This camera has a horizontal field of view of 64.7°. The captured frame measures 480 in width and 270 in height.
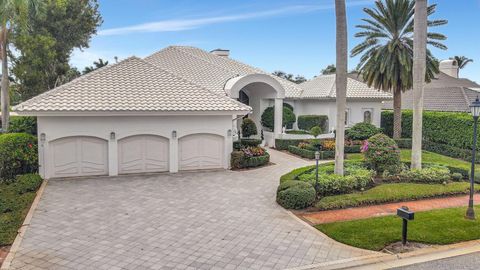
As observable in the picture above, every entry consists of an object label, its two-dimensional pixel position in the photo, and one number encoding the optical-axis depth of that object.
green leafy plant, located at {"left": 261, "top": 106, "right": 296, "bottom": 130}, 28.39
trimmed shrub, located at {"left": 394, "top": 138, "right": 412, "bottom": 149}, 28.03
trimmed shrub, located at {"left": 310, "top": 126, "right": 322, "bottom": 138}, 26.63
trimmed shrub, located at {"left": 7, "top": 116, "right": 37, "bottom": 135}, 20.59
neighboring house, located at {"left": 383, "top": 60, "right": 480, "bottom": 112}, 31.90
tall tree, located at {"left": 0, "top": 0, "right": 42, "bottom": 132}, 20.97
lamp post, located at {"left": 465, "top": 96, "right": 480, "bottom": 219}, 11.66
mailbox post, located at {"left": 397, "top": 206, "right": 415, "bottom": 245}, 9.62
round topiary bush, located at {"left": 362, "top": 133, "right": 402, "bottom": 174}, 16.94
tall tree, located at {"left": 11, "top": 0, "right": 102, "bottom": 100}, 31.39
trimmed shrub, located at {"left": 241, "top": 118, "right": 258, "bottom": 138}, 24.88
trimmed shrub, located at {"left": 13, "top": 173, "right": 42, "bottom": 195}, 14.83
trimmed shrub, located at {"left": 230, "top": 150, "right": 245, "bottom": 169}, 20.22
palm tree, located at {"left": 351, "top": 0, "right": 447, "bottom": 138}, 26.30
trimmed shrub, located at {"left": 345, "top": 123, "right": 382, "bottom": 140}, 27.00
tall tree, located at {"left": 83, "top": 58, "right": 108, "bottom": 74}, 45.62
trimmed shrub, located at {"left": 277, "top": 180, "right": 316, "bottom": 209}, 13.16
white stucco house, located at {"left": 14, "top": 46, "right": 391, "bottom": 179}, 17.33
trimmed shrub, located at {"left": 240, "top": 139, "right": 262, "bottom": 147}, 22.86
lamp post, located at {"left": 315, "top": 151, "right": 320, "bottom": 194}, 13.78
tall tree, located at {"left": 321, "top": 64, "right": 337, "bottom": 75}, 65.29
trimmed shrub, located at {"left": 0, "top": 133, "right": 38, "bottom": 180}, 15.96
